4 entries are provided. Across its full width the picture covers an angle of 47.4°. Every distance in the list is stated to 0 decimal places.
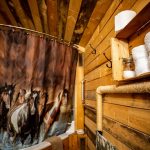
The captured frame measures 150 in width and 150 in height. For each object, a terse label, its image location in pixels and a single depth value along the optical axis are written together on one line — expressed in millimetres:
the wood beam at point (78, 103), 2754
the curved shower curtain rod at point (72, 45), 2198
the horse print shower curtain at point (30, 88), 1792
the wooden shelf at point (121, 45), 1030
